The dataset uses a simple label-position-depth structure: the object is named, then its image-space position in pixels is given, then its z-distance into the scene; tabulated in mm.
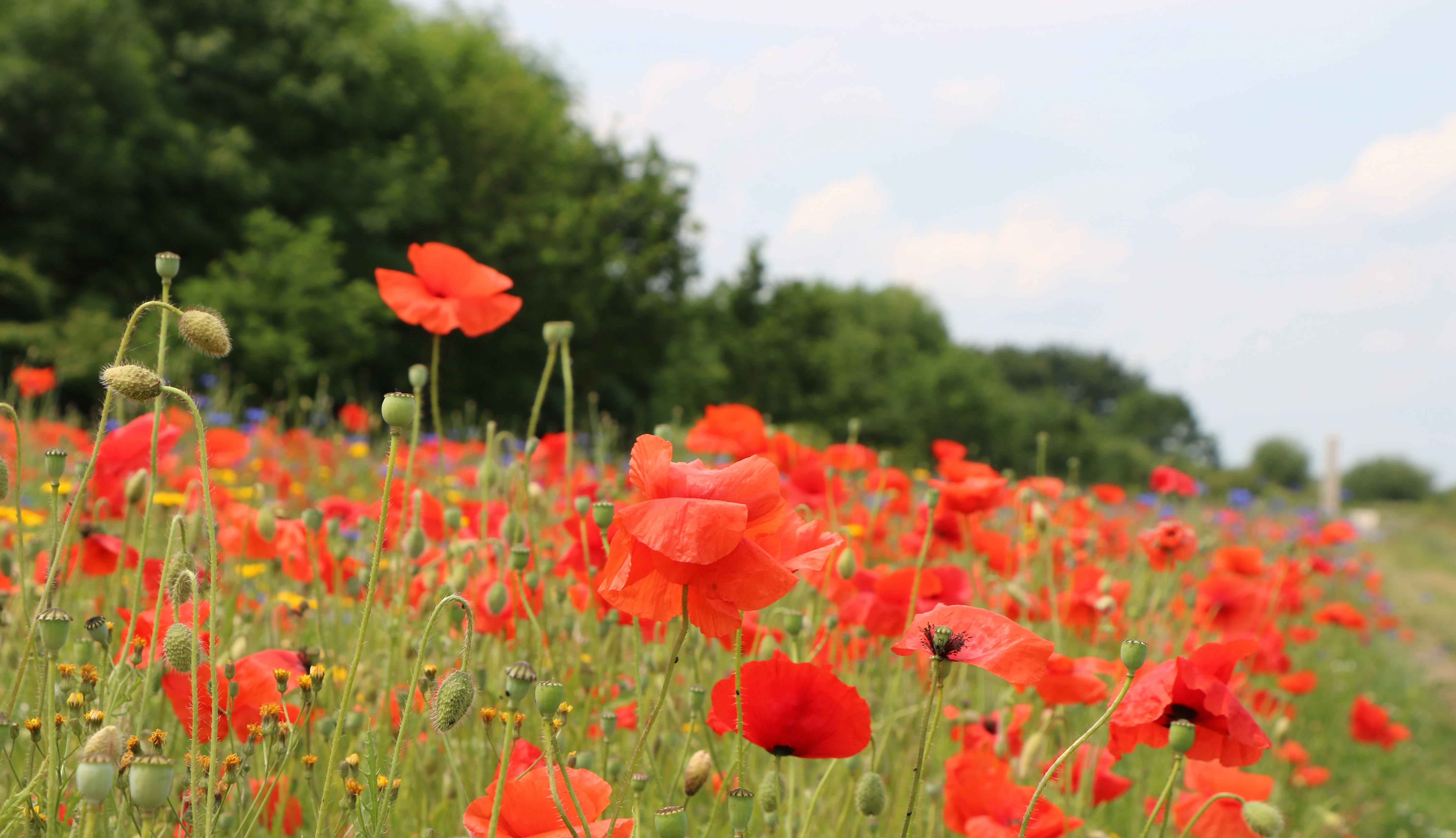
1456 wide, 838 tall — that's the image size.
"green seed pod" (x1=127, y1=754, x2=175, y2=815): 1048
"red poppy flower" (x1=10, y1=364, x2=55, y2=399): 4289
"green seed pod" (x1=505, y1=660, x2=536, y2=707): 1088
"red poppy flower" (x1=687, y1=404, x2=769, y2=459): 1742
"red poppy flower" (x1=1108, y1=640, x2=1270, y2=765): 1203
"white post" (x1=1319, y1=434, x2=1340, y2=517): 16172
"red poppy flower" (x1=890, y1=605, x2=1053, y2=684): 1136
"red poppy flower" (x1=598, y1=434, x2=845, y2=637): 1093
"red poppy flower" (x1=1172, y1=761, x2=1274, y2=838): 1344
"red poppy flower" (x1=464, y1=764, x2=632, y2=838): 1130
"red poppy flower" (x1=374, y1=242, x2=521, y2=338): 1361
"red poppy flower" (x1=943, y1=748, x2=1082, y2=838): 1280
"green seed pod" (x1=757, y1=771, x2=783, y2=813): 1204
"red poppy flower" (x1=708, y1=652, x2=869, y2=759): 1160
